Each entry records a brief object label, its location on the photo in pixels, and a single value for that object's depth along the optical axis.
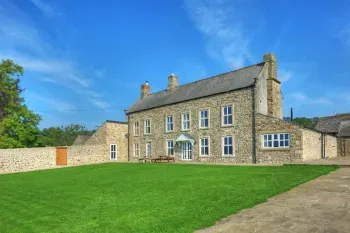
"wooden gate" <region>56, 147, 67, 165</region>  26.84
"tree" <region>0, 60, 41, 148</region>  28.27
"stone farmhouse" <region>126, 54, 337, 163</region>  19.09
